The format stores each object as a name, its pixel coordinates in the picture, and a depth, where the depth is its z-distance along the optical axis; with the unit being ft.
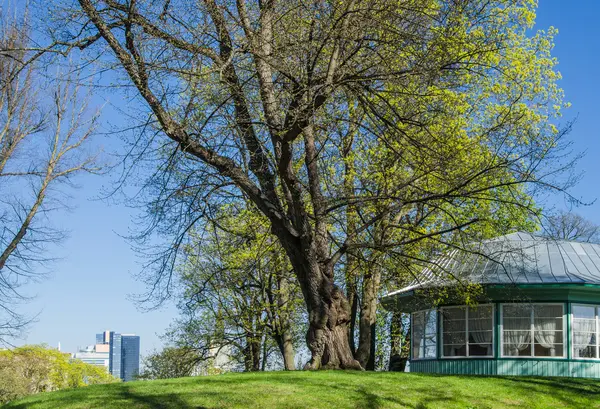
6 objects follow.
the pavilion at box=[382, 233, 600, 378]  69.62
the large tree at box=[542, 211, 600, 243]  150.92
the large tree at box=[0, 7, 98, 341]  79.66
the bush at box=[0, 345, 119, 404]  148.51
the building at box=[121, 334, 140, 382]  182.16
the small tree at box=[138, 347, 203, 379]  96.58
